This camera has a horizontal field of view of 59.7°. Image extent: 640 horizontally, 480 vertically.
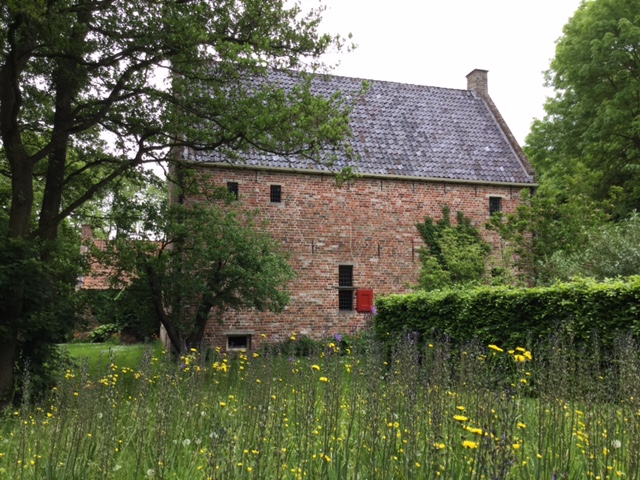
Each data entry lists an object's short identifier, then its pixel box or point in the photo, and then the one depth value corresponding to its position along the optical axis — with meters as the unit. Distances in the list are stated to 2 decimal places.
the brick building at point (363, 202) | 17.20
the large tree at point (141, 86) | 8.34
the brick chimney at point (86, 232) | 34.00
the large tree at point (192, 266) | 11.73
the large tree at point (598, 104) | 20.42
